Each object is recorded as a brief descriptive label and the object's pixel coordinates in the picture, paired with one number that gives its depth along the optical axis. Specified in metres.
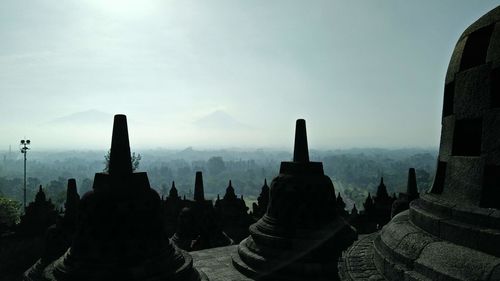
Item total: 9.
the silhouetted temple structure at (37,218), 22.56
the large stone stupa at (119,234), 8.06
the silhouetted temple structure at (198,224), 18.73
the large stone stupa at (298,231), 11.73
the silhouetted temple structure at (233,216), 26.45
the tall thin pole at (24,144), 48.74
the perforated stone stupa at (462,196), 4.78
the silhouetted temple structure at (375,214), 26.17
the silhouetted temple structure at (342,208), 27.56
